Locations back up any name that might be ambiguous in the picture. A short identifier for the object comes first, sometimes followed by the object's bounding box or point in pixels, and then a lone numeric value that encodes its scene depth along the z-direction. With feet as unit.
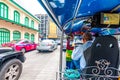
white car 24.28
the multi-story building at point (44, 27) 94.33
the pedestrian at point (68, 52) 7.74
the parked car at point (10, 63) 7.02
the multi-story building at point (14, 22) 24.55
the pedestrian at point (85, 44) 4.26
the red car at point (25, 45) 20.83
